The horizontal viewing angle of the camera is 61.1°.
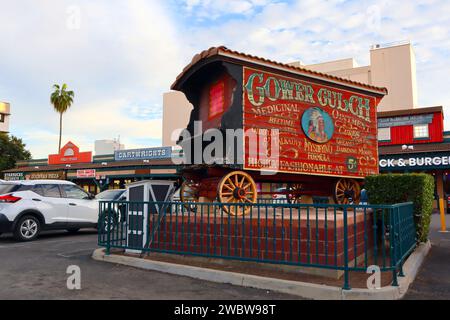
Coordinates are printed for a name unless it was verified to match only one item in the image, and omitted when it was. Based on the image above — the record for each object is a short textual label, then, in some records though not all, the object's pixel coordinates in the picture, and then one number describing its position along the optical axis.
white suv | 9.72
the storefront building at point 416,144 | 24.27
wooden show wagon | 7.22
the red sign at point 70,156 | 36.84
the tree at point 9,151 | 46.69
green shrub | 7.78
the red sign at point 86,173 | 32.94
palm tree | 49.19
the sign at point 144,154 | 32.25
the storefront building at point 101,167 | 31.08
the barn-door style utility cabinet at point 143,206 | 7.12
